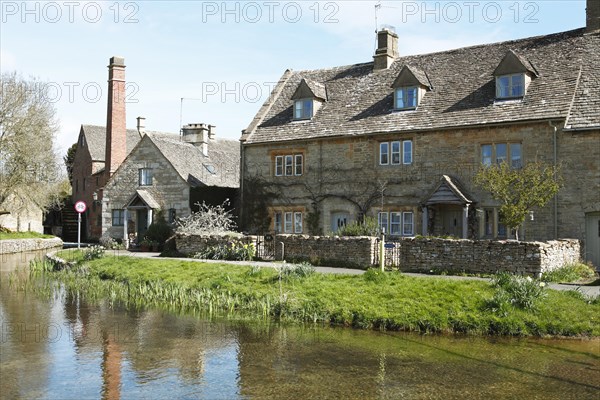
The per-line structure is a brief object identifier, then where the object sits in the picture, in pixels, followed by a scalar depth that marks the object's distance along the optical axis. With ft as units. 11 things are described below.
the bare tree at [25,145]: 137.28
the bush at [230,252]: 86.12
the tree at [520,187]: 76.48
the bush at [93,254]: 90.48
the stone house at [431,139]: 81.56
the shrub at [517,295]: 51.65
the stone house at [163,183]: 117.70
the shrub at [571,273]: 64.49
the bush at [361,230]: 86.53
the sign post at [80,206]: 107.77
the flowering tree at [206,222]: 100.58
